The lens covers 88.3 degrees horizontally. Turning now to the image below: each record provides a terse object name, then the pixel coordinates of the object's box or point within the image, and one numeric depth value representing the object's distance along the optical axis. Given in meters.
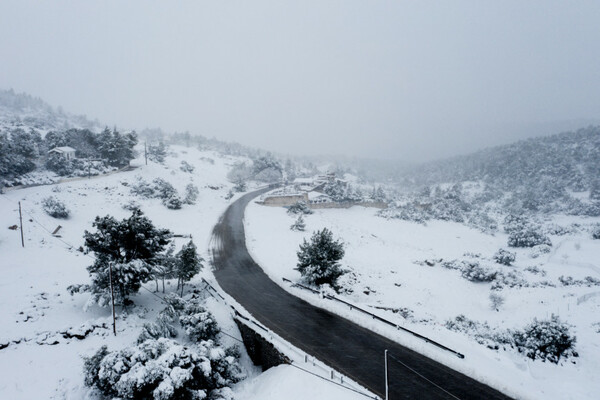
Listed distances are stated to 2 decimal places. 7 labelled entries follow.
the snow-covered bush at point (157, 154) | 87.39
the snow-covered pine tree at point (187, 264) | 27.31
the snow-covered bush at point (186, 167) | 86.47
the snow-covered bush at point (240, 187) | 83.31
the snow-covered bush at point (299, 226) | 50.16
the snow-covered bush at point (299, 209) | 62.72
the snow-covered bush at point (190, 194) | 59.25
